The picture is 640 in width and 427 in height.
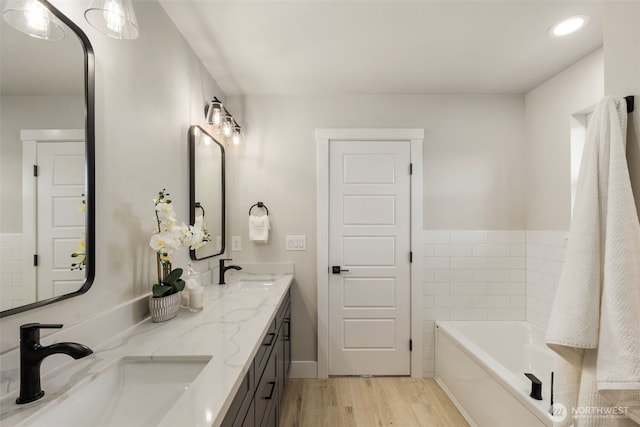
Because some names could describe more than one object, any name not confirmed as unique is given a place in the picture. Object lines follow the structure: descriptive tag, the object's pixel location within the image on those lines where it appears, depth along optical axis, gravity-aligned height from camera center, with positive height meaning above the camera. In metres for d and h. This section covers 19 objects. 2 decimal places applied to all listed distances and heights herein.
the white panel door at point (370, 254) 2.73 -0.35
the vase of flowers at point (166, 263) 1.35 -0.23
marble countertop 0.73 -0.47
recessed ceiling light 1.75 +1.12
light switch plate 2.74 -0.25
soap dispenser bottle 1.51 -0.39
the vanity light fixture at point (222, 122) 2.13 +0.70
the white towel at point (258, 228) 2.63 -0.12
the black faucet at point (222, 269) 2.28 -0.41
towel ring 2.70 +0.09
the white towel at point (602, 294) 0.86 -0.23
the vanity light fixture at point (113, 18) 0.91 +0.61
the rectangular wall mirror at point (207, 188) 1.97 +0.20
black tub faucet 1.53 -0.87
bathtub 1.66 -1.08
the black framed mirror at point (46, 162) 0.81 +0.16
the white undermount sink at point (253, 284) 2.30 -0.55
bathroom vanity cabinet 1.00 -0.74
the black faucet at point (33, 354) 0.75 -0.35
